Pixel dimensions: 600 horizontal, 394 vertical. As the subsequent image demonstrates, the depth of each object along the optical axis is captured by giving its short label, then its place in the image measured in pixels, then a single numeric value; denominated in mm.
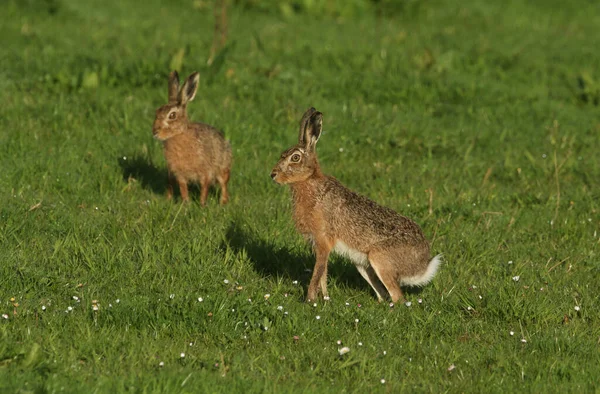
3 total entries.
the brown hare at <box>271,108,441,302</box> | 14969
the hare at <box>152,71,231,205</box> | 19406
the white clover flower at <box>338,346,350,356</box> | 12617
